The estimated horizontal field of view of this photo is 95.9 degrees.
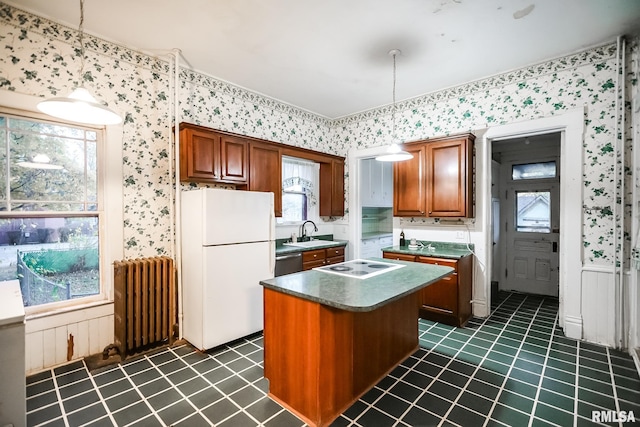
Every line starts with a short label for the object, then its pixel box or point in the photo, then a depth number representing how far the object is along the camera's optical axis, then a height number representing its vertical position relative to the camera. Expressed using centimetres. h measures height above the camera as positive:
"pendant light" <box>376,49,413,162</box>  284 +58
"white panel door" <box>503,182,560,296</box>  469 -45
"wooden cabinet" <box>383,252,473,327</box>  343 -102
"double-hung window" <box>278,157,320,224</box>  467 +38
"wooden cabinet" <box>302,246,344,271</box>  406 -67
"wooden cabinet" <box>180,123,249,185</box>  315 +66
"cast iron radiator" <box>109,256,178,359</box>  272 -90
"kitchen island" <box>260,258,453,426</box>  186 -88
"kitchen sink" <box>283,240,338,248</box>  421 -49
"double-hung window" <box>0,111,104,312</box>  241 +3
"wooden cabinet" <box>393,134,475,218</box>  365 +44
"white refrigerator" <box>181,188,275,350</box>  285 -53
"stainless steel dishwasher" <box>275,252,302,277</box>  368 -68
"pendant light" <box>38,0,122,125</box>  156 +60
